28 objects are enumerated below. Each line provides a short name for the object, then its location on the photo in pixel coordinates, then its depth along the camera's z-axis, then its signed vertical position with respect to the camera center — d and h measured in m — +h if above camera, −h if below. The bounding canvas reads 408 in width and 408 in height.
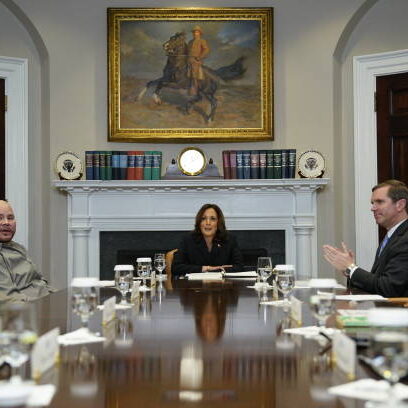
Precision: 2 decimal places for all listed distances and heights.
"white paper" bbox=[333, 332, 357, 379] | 1.51 -0.30
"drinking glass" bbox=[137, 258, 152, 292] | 3.64 -0.24
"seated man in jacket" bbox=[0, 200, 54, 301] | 3.76 -0.26
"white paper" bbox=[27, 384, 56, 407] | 1.28 -0.33
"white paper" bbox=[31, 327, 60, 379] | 1.49 -0.29
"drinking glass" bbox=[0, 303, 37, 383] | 1.33 -0.21
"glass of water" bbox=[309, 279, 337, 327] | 1.90 -0.21
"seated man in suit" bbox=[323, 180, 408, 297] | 3.47 -0.19
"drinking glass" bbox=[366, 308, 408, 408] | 1.10 -0.19
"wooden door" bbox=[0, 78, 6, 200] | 6.48 +0.71
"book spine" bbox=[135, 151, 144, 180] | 6.48 +0.49
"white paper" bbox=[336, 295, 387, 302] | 2.95 -0.33
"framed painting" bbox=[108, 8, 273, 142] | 6.55 +1.36
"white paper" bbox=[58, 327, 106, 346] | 1.94 -0.33
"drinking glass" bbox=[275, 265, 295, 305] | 2.62 -0.22
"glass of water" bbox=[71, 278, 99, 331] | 1.94 -0.20
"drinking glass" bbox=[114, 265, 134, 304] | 2.71 -0.22
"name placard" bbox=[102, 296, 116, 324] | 2.27 -0.29
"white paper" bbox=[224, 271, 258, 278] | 4.38 -0.34
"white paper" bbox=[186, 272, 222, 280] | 4.23 -0.34
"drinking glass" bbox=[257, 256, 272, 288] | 3.36 -0.22
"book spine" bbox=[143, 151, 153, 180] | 6.48 +0.50
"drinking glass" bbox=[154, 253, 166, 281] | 4.12 -0.25
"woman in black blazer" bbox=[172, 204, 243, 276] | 5.12 -0.18
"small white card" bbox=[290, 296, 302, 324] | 2.33 -0.31
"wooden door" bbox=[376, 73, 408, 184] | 6.41 +0.83
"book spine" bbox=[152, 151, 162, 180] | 6.48 +0.51
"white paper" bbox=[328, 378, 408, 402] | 1.32 -0.33
